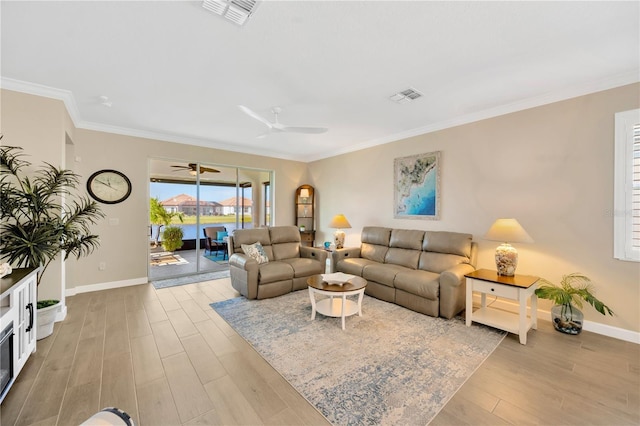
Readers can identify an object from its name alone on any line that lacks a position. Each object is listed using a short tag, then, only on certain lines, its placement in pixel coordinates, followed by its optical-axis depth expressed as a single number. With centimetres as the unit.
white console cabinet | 189
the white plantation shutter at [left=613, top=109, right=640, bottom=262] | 263
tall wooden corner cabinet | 659
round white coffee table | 301
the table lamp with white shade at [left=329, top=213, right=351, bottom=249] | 513
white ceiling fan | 329
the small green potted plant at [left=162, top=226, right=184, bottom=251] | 552
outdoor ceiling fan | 538
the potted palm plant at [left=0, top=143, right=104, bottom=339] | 245
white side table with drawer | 268
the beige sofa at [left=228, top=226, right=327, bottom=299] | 383
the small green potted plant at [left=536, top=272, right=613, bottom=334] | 274
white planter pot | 265
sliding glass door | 527
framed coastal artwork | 423
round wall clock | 430
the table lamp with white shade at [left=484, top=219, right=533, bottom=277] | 290
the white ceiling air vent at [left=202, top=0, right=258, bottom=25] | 174
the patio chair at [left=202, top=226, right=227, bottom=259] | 628
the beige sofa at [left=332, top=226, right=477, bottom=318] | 324
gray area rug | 184
